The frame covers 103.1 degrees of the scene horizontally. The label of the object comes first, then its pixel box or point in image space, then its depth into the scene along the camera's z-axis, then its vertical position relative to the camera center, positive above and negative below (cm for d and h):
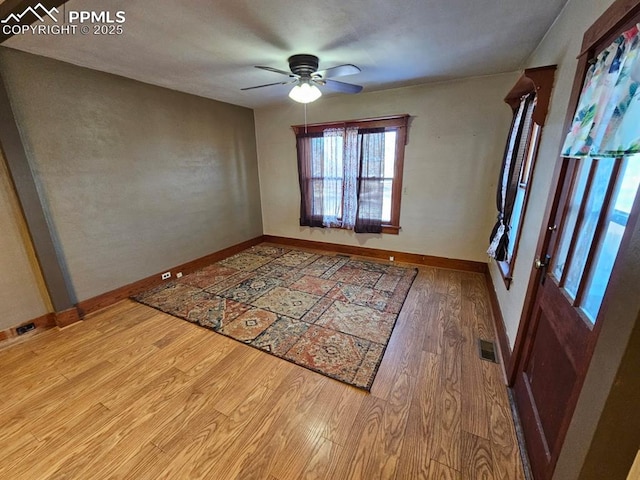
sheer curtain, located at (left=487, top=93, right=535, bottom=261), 208 -3
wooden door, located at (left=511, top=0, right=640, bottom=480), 91 -46
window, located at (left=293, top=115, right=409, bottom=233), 360 -4
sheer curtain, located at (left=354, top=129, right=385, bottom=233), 363 -19
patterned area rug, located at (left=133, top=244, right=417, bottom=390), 205 -142
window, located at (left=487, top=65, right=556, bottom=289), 168 +7
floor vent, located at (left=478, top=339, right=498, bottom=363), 196 -141
